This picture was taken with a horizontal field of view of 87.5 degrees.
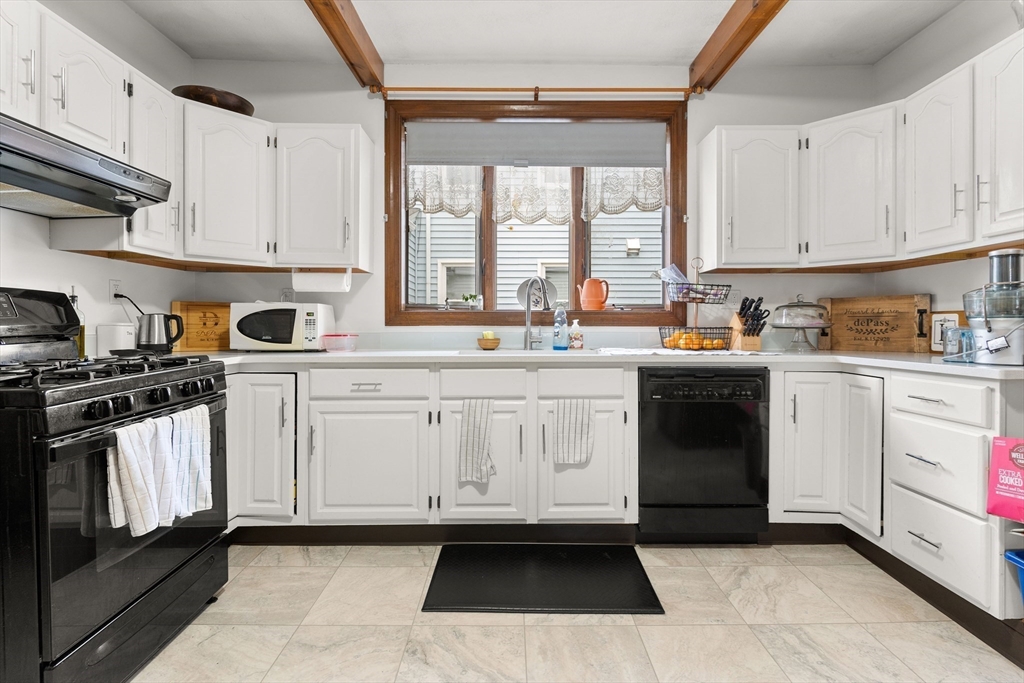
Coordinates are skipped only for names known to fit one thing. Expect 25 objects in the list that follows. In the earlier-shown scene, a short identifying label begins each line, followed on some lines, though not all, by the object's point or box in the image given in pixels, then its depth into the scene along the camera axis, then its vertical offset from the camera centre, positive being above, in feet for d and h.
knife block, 9.55 -0.10
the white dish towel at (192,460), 5.57 -1.34
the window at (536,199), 10.29 +2.67
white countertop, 7.97 -0.34
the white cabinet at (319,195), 9.04 +2.40
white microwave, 8.81 +0.14
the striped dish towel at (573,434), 8.06 -1.47
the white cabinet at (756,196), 9.20 +2.44
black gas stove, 4.26 -1.67
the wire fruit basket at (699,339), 9.61 -0.04
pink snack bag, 5.25 -1.43
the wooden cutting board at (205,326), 9.37 +0.19
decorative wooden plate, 8.45 +3.85
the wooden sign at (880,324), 8.79 +0.21
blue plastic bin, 5.38 -2.25
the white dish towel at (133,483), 4.85 -1.34
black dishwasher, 8.08 -1.71
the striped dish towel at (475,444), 8.03 -1.61
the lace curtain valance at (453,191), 10.37 +2.83
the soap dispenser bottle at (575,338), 9.81 -0.02
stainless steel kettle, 7.54 +0.05
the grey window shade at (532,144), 10.32 +3.74
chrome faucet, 9.63 +0.51
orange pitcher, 10.22 +0.82
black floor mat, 6.54 -3.27
